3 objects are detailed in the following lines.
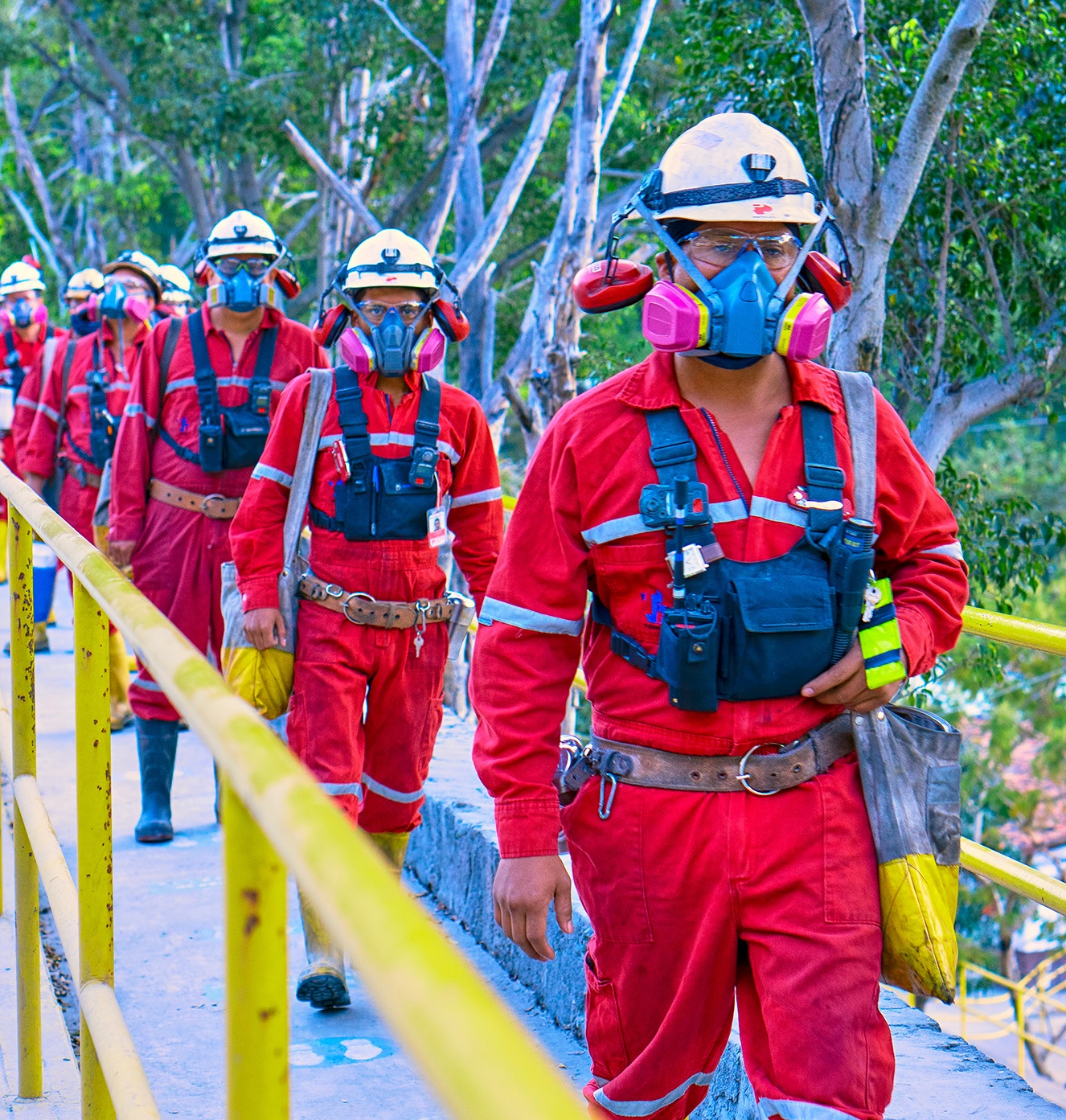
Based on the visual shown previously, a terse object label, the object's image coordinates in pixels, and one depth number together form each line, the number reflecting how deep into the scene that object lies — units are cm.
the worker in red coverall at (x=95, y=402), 810
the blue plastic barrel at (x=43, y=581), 958
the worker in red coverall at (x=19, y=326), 1106
